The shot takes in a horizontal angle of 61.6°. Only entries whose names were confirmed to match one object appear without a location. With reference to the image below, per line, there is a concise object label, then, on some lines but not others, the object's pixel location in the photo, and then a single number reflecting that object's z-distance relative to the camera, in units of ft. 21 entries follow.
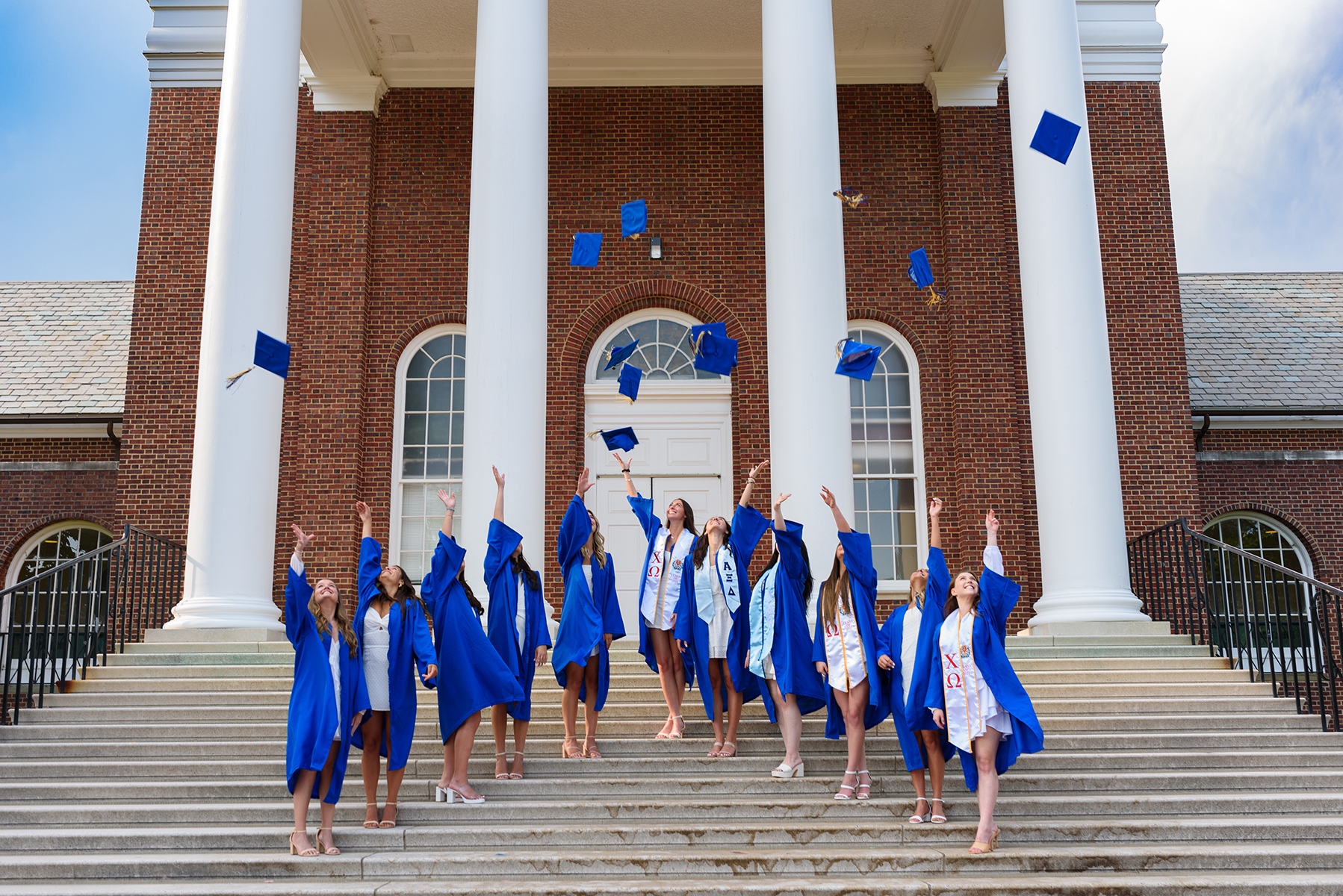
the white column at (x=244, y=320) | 33.81
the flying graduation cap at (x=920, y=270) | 39.86
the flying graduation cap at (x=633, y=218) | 43.04
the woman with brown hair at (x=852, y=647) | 23.07
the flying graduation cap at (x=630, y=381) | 37.78
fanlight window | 49.55
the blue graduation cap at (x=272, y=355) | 34.42
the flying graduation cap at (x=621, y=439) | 31.27
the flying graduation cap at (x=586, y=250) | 40.47
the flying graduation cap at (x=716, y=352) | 36.14
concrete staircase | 19.97
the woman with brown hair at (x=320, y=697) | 19.67
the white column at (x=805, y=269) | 34.17
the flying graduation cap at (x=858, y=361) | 33.81
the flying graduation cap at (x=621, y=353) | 41.72
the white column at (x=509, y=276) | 33.53
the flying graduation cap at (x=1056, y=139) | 36.78
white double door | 48.44
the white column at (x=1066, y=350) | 35.04
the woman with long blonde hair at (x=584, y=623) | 25.05
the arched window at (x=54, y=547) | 54.44
